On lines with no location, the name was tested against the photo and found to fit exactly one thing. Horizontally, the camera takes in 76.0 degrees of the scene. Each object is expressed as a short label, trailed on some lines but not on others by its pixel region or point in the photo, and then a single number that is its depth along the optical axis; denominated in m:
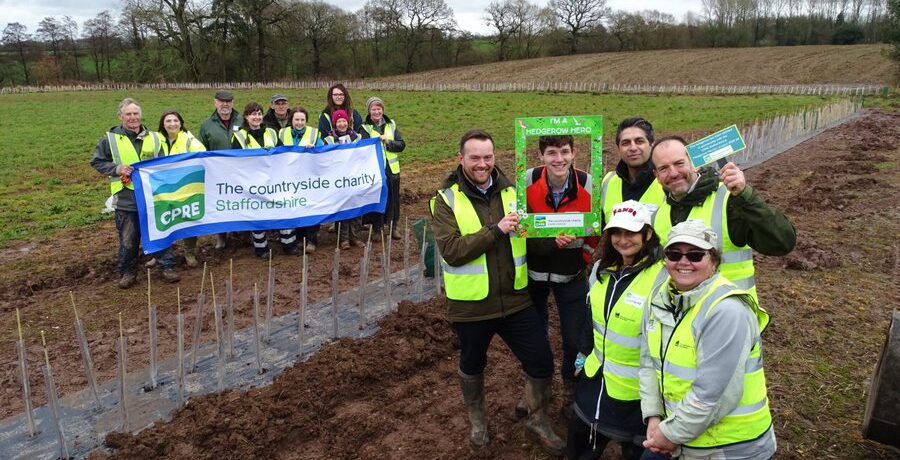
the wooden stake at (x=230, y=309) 4.58
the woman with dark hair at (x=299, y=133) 7.74
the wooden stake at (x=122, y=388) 3.85
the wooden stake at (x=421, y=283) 6.01
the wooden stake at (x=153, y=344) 4.25
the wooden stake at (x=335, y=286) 5.16
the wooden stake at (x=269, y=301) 5.04
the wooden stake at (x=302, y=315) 4.91
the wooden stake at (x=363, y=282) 5.38
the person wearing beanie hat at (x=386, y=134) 7.93
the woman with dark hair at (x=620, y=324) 2.78
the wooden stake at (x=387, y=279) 5.72
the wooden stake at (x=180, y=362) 4.14
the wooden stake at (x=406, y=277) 6.10
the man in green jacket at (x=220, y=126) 7.65
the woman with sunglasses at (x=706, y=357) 2.30
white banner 6.52
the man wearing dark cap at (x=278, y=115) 7.76
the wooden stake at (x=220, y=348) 4.33
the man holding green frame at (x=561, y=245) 3.45
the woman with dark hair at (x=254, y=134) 7.50
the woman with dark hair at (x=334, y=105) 7.87
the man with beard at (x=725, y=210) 2.75
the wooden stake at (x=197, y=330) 4.40
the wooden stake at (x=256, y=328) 4.62
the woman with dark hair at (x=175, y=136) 6.91
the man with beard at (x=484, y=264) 3.37
